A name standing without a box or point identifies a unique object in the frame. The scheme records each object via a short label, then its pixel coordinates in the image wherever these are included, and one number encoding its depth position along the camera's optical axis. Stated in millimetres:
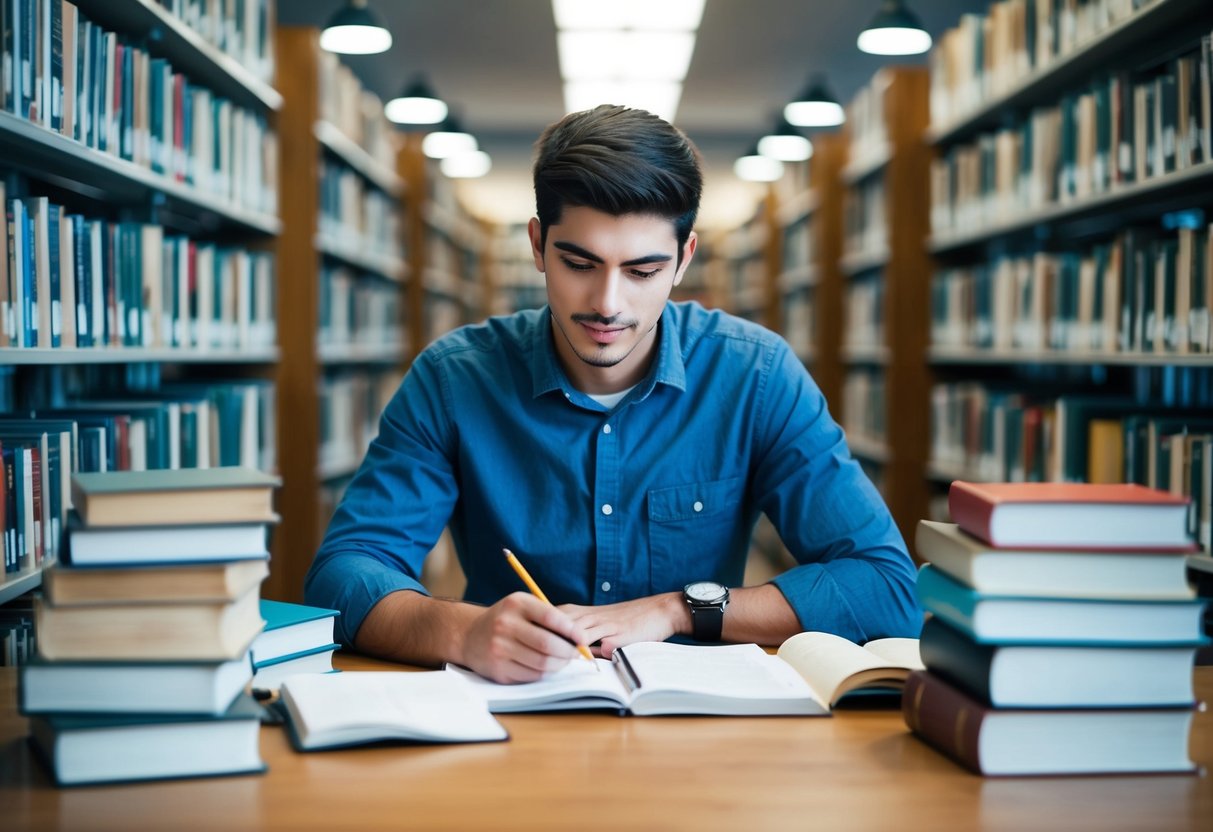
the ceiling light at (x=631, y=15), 5895
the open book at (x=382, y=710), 1003
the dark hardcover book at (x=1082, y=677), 969
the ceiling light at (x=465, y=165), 7932
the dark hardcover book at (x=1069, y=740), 974
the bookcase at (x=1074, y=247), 2449
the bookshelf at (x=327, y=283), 3672
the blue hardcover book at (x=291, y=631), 1196
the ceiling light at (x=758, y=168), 7230
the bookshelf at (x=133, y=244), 1931
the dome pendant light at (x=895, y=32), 4004
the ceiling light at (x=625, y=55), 6594
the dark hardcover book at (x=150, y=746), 922
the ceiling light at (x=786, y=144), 5938
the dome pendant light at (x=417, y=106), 5410
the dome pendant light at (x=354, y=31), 4008
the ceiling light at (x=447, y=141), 6320
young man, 1564
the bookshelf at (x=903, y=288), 4402
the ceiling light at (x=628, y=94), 7922
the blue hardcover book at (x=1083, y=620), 974
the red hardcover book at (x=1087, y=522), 984
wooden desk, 875
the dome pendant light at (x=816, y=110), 5152
